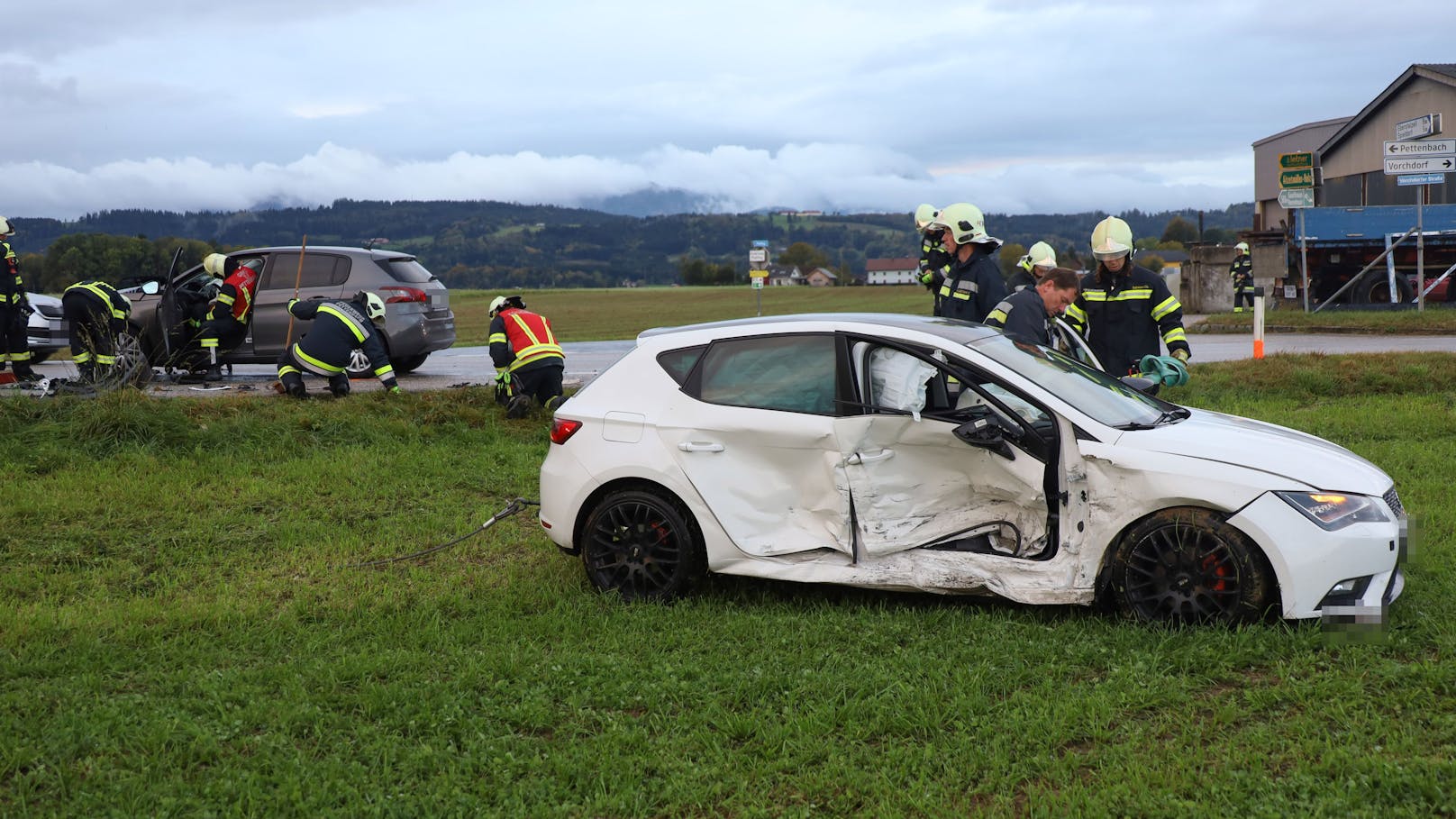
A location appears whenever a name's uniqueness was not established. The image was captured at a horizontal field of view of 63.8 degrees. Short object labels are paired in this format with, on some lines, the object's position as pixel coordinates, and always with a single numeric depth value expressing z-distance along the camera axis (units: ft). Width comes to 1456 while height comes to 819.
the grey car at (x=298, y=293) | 46.75
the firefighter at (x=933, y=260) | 34.76
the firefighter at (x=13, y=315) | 41.96
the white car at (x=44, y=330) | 53.42
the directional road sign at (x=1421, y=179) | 60.80
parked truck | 74.69
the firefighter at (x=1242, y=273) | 84.94
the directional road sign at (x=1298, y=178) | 65.98
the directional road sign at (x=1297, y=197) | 65.51
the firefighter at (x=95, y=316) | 40.78
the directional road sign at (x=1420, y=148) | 58.85
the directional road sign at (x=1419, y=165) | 58.95
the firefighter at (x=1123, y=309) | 27.02
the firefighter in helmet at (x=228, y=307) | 45.27
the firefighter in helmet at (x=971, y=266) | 28.66
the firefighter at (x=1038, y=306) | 24.23
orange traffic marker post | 48.70
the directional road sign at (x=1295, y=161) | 67.21
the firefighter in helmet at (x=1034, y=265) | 34.41
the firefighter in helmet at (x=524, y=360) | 37.29
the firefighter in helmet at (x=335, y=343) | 38.19
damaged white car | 15.80
